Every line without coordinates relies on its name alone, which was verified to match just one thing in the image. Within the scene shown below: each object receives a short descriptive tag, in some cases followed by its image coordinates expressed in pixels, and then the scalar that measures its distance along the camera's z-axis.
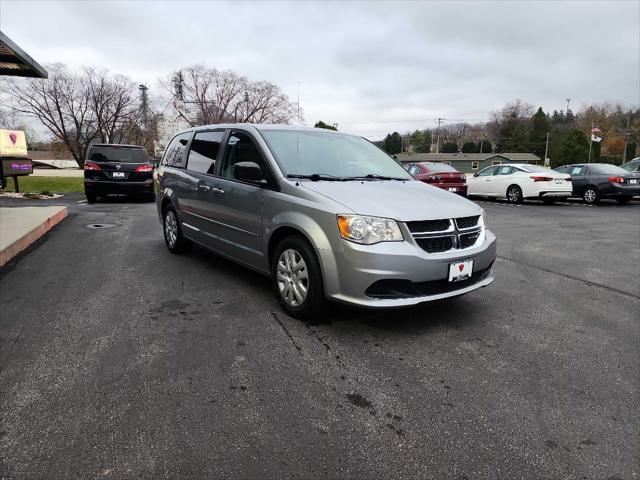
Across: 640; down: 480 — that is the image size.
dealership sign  17.52
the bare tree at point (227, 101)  51.28
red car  14.73
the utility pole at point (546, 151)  83.66
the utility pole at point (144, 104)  49.93
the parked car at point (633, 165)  17.84
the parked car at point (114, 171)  13.00
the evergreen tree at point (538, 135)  88.88
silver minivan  3.38
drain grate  8.70
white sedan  14.98
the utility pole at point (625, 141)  68.81
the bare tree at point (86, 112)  45.38
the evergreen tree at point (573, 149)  63.12
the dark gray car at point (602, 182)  15.06
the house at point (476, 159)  82.50
